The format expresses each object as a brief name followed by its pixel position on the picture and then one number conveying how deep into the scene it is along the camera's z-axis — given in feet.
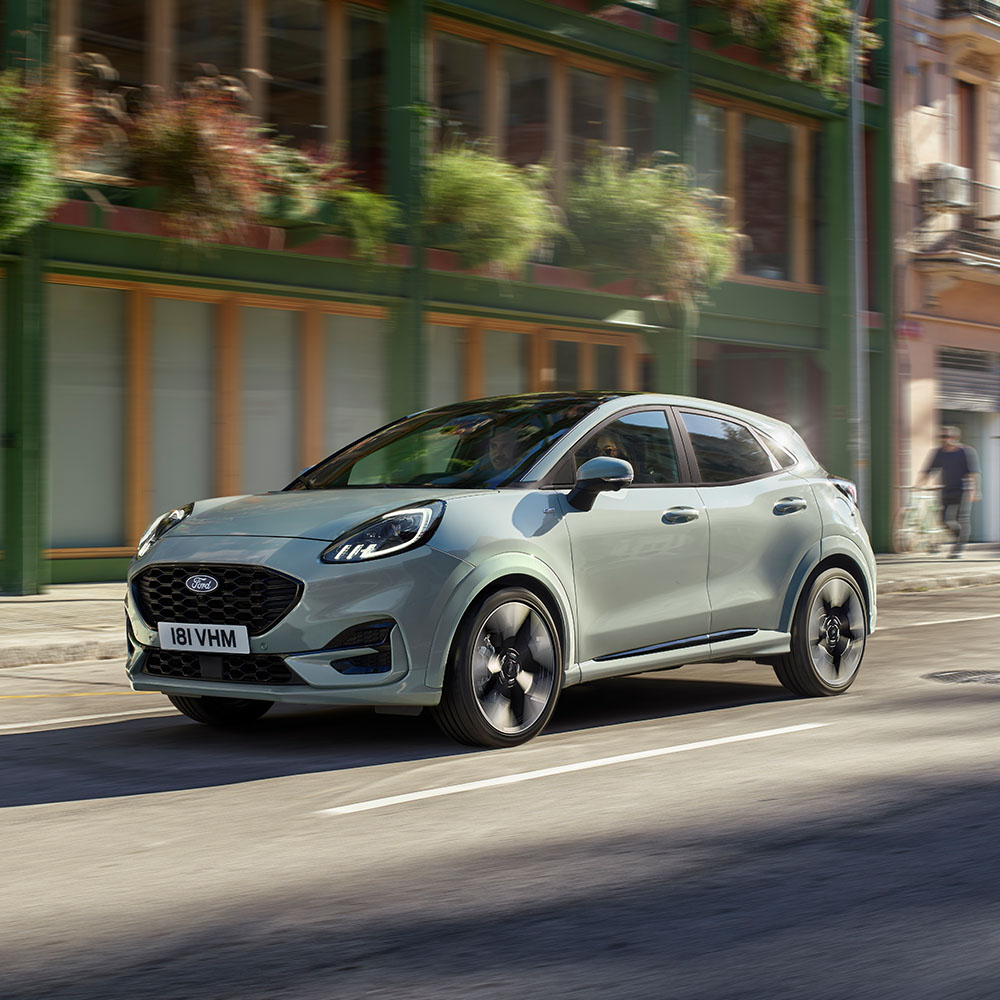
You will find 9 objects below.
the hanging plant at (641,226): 62.69
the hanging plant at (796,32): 70.33
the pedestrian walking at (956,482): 76.54
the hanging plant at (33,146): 42.32
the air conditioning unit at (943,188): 86.12
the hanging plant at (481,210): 57.31
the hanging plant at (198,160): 48.06
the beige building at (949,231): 85.51
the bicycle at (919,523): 83.46
